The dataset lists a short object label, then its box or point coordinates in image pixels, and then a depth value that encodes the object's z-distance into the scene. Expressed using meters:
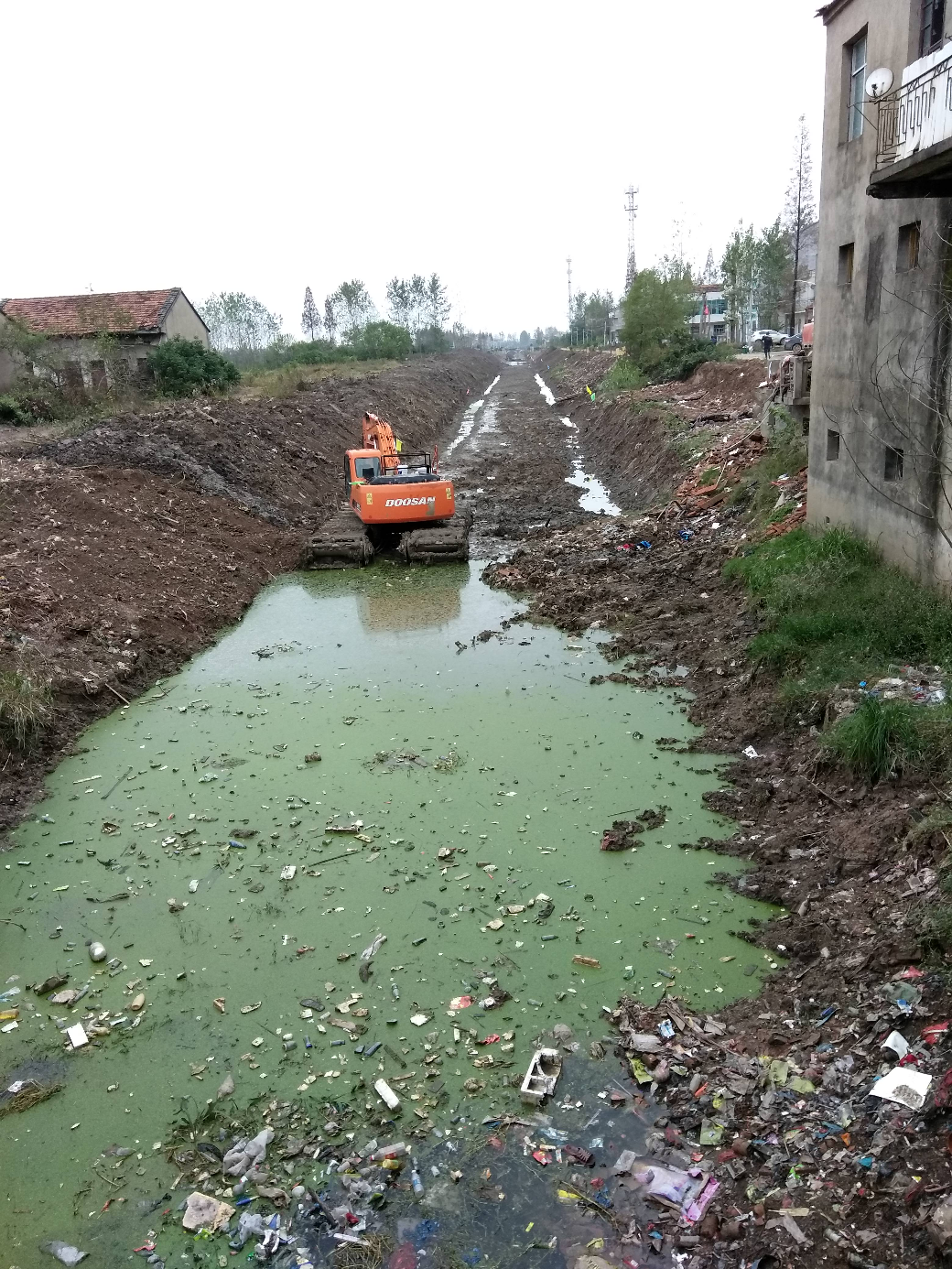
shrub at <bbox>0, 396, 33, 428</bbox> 23.75
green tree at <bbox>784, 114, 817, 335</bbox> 42.47
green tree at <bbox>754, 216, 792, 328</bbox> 42.66
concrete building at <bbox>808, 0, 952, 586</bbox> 8.47
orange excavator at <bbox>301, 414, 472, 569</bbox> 16.16
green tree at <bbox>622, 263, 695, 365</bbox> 36.91
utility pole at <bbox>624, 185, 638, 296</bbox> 79.12
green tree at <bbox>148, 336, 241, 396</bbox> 27.30
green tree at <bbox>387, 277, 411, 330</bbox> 83.69
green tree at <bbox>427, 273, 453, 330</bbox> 86.12
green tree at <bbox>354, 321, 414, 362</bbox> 61.09
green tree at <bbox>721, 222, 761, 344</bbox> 43.09
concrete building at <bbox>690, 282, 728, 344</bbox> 62.20
